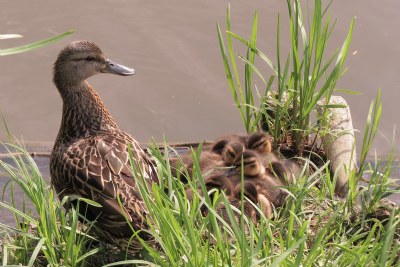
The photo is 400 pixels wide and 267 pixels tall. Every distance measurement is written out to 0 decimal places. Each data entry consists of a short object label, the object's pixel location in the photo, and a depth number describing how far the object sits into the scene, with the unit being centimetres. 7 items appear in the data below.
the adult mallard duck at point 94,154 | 629
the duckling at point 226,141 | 762
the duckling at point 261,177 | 710
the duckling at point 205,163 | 747
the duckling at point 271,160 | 732
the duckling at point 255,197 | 683
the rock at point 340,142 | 734
